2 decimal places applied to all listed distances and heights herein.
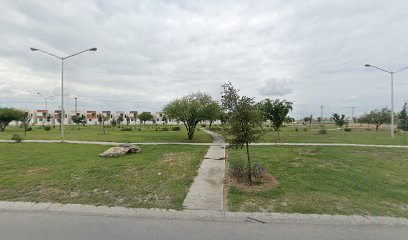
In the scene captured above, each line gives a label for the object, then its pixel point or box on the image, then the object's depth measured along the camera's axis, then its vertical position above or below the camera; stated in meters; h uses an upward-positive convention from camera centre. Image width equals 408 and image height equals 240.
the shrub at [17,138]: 20.69 -1.28
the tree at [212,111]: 23.33 +0.99
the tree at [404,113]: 33.07 +1.03
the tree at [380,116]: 43.01 +0.80
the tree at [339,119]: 44.59 +0.35
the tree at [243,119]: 7.54 +0.08
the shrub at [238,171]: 7.94 -1.63
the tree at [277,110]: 23.77 +1.08
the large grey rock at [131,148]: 13.55 -1.42
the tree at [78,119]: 59.80 +0.81
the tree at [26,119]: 33.16 +0.51
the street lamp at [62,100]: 20.57 +1.95
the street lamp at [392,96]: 27.33 +2.66
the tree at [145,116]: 88.00 +2.13
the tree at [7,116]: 42.77 +1.19
